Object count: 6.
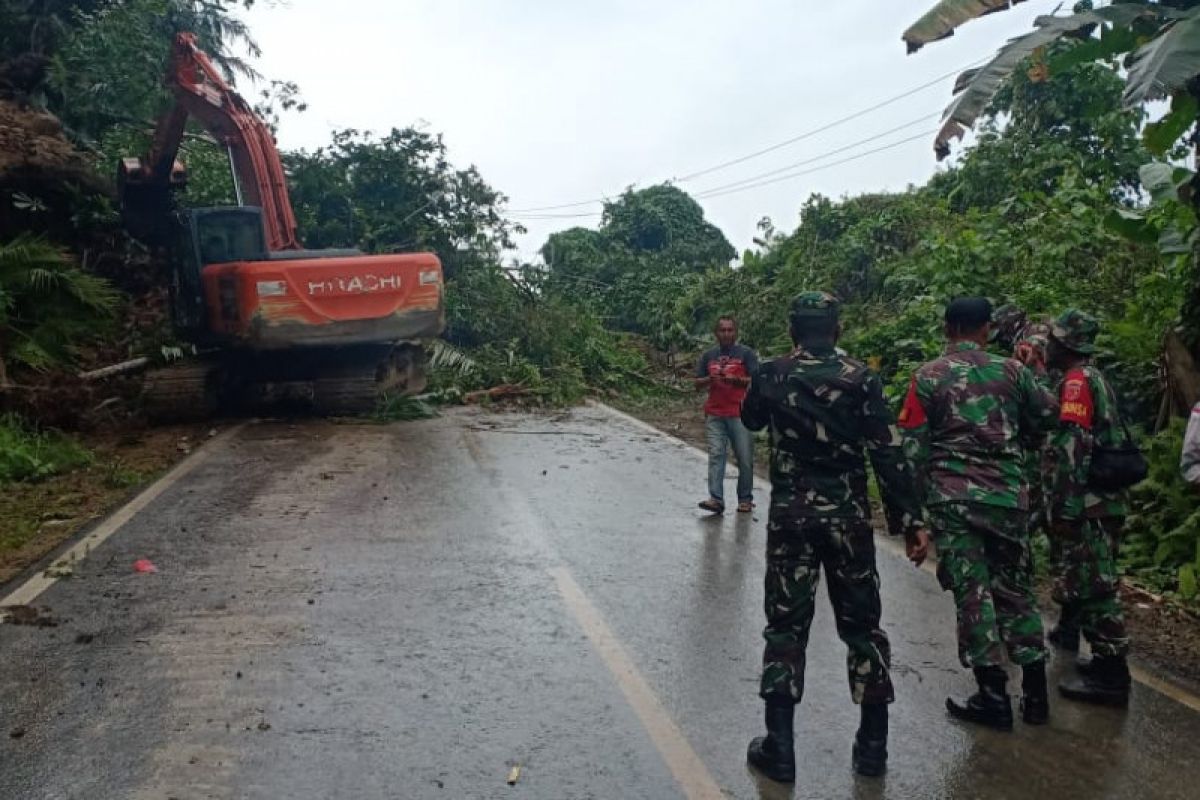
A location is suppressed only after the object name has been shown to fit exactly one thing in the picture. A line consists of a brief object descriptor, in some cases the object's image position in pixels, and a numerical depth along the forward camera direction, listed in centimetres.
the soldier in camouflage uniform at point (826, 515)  433
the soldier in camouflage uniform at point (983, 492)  468
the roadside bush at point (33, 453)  1035
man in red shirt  908
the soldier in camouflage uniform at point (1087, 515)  512
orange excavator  1411
